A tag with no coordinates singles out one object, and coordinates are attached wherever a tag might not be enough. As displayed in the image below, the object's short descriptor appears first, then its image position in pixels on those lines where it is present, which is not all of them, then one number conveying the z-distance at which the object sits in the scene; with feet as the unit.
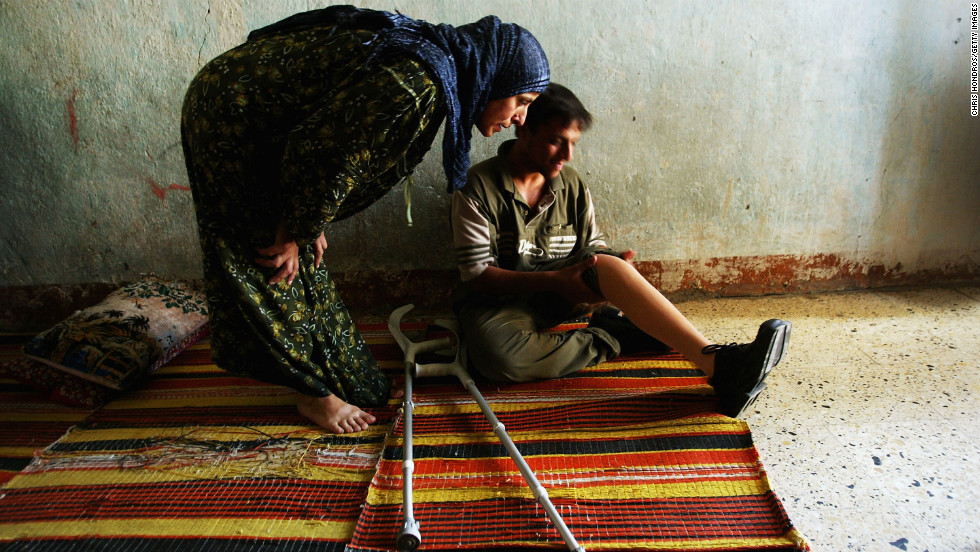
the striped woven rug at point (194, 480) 3.92
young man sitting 5.18
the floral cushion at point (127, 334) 5.63
